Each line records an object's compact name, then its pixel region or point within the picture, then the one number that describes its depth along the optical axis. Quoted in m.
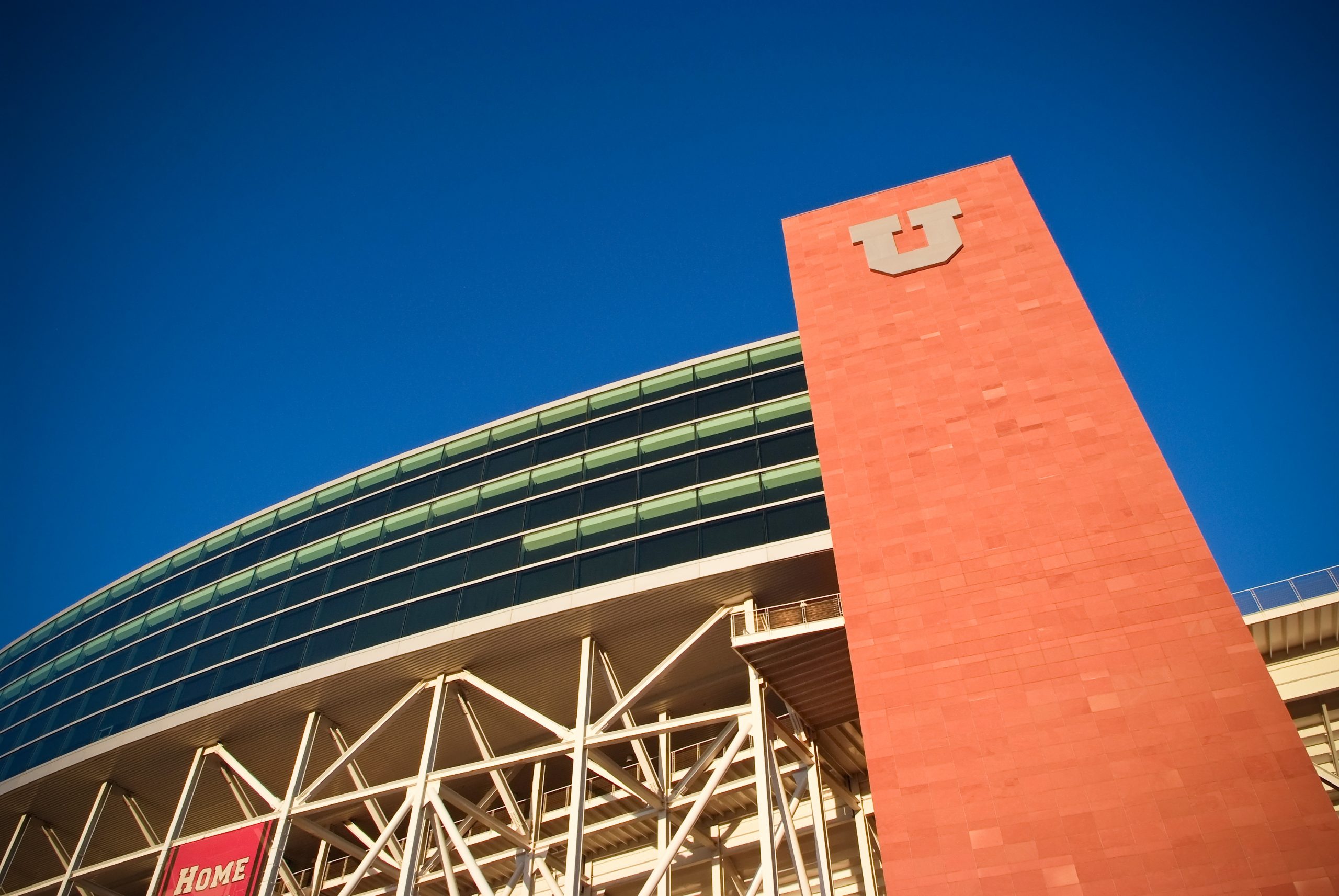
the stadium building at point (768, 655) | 16.86
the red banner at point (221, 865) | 25.47
